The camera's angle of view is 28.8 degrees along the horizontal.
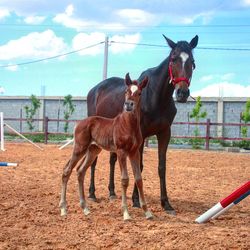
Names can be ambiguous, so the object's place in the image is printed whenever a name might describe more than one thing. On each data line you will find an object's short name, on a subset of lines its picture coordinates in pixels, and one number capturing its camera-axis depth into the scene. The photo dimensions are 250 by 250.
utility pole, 28.27
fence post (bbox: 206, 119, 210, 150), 22.48
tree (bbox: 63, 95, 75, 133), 32.25
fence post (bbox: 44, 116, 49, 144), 24.47
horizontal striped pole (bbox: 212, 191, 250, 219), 6.33
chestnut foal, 6.73
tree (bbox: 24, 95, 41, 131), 33.31
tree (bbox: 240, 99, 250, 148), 25.61
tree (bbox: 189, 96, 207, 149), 27.51
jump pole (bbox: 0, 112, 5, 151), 18.49
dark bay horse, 7.10
